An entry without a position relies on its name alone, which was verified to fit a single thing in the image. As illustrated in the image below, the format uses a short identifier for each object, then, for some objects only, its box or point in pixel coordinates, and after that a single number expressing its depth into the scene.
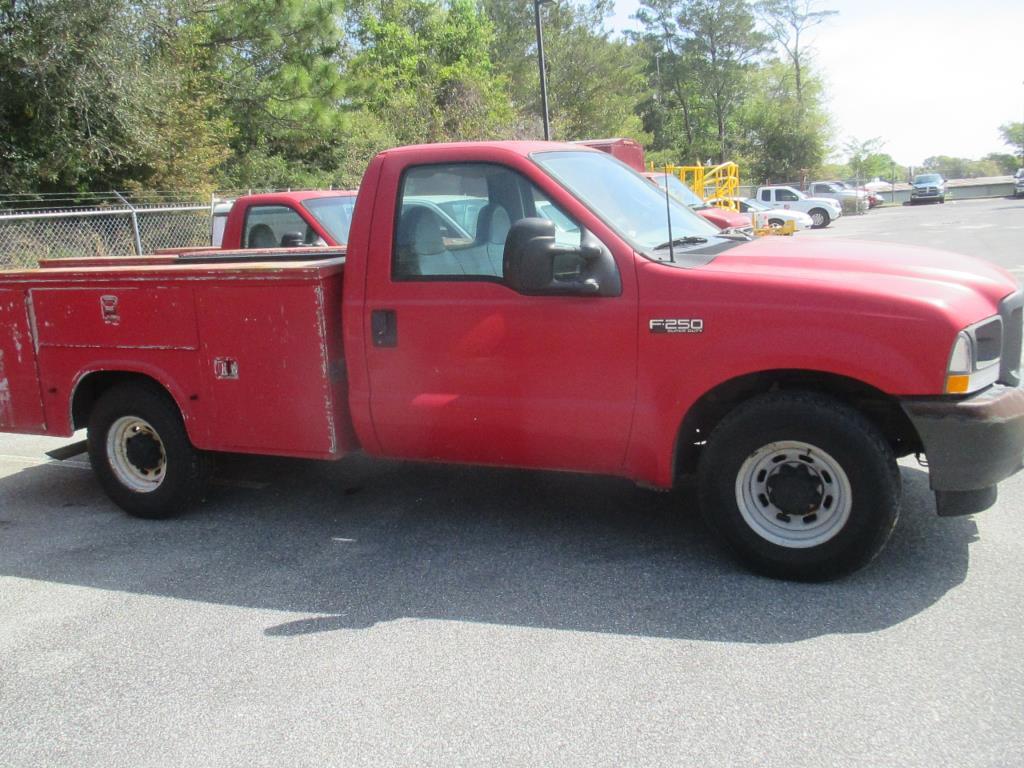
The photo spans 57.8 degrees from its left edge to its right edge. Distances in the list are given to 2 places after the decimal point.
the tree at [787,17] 67.62
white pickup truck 38.31
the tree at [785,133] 62.66
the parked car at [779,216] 31.09
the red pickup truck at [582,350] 3.86
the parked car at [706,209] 13.36
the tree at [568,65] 46.25
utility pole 23.94
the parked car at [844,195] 47.09
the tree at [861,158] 70.81
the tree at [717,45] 65.88
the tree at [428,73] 31.86
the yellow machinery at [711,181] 22.83
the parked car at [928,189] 51.69
